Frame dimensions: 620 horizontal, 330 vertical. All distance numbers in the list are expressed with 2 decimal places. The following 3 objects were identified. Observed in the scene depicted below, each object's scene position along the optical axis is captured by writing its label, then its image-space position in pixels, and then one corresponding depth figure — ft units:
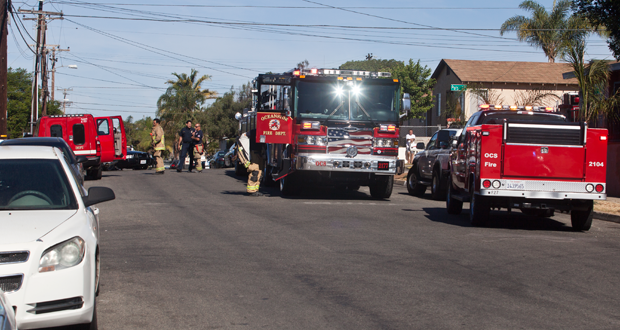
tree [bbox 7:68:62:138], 241.35
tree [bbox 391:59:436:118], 172.24
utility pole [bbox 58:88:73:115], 281.27
